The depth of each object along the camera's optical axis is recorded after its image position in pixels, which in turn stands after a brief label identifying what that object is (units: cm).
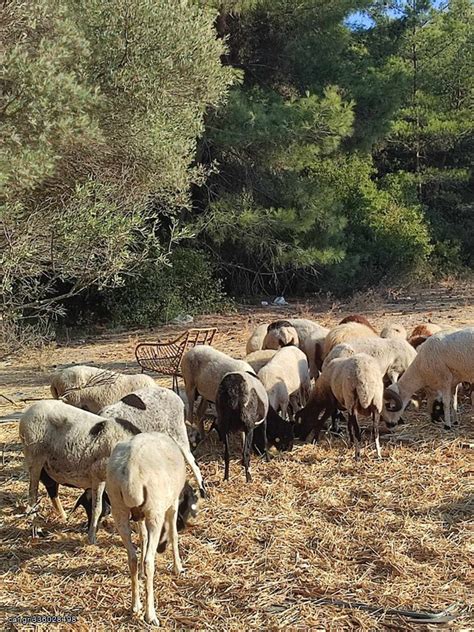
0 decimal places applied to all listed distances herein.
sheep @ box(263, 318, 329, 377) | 869
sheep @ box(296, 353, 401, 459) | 631
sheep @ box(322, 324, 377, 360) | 832
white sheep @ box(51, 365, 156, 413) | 625
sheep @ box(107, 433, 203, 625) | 385
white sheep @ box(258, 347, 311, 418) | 702
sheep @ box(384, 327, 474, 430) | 716
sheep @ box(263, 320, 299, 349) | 866
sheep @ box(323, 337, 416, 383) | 753
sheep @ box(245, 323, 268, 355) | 930
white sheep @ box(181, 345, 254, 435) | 685
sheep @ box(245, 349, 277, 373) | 762
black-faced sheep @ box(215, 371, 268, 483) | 589
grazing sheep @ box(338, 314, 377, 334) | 948
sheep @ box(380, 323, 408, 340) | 879
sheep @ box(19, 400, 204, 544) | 478
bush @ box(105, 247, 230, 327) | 1602
